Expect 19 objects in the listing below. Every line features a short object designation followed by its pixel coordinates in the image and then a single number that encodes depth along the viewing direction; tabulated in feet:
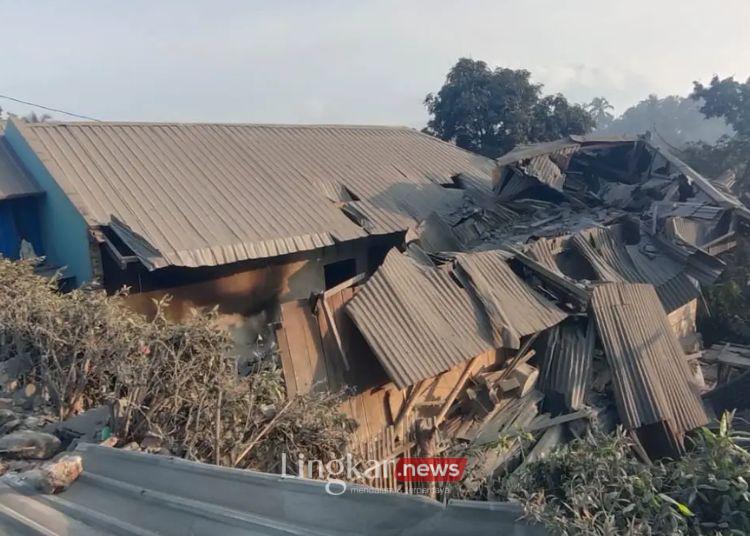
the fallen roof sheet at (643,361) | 22.77
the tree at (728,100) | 58.90
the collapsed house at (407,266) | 19.80
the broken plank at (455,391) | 20.67
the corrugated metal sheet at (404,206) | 32.07
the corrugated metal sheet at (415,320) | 18.95
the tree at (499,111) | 61.87
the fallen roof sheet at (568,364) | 22.89
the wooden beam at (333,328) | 18.95
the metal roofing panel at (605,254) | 28.60
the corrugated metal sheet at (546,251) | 27.09
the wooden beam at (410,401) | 20.09
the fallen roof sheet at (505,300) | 21.83
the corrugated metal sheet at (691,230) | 31.53
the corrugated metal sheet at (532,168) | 38.37
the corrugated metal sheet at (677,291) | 29.73
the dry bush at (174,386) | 12.37
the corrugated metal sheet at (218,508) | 7.33
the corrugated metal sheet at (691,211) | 32.48
